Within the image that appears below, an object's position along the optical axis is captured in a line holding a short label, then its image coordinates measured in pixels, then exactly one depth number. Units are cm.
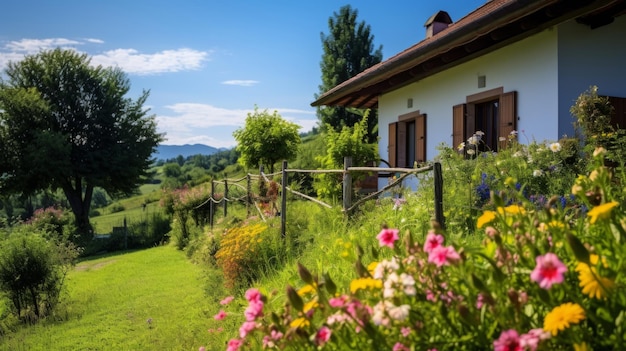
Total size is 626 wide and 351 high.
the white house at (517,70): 700
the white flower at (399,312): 142
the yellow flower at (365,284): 163
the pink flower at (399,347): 151
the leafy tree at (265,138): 1437
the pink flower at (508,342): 132
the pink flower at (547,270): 126
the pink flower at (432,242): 162
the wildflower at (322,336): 159
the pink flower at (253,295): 187
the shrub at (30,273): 852
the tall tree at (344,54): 2605
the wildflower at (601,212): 137
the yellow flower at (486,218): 179
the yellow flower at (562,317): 126
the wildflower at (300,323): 167
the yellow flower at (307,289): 187
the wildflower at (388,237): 182
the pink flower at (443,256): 149
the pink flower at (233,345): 189
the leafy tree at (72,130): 2448
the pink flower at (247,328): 177
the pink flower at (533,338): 129
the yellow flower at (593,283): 131
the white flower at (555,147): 564
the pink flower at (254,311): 179
